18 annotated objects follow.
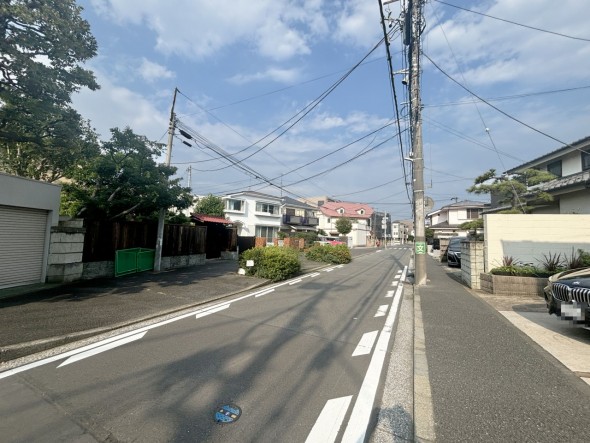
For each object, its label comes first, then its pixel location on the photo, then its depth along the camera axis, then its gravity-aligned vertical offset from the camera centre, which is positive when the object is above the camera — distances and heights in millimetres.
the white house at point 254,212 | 34938 +3134
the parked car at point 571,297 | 4512 -796
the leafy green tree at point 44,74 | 6176 +3618
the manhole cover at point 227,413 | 2705 -1674
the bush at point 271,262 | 11117 -904
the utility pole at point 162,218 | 11977 +726
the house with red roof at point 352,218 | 54500 +4585
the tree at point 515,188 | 13091 +2649
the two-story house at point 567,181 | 11750 +2872
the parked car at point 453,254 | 17531 -551
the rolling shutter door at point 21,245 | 7703 -377
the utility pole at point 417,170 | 10531 +2724
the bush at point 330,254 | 19359 -872
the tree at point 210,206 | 30688 +3284
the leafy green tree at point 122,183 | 10273 +1854
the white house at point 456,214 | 39344 +4216
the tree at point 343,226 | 47688 +2459
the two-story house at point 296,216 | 42844 +3569
